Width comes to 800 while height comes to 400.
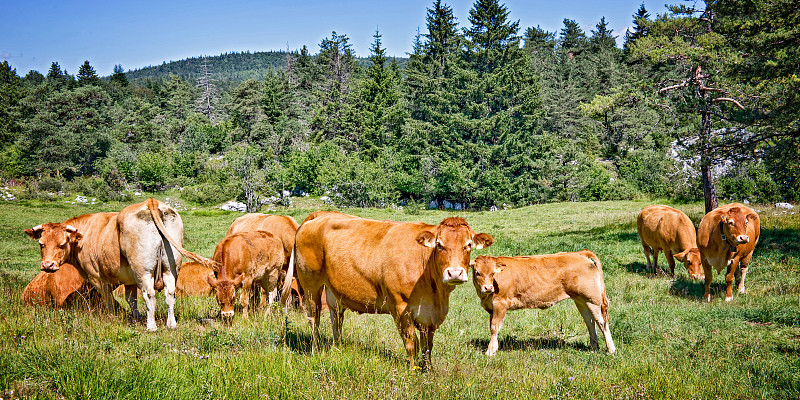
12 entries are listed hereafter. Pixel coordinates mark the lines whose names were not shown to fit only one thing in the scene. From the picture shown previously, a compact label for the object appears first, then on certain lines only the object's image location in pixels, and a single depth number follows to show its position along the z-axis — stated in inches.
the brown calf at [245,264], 324.2
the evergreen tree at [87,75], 3572.8
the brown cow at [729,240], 411.4
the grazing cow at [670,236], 490.6
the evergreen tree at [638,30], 2896.7
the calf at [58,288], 366.0
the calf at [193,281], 450.3
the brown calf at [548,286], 313.7
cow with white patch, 316.5
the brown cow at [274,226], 410.9
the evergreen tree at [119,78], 4136.8
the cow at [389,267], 223.8
